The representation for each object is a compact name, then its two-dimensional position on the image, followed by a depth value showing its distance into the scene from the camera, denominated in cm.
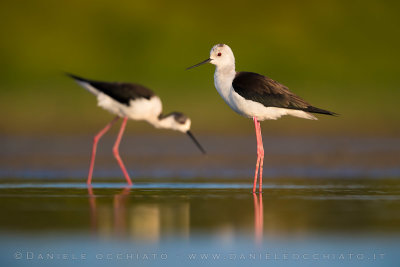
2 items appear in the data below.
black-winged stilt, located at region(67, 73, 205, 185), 2383
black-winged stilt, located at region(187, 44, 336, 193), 1937
